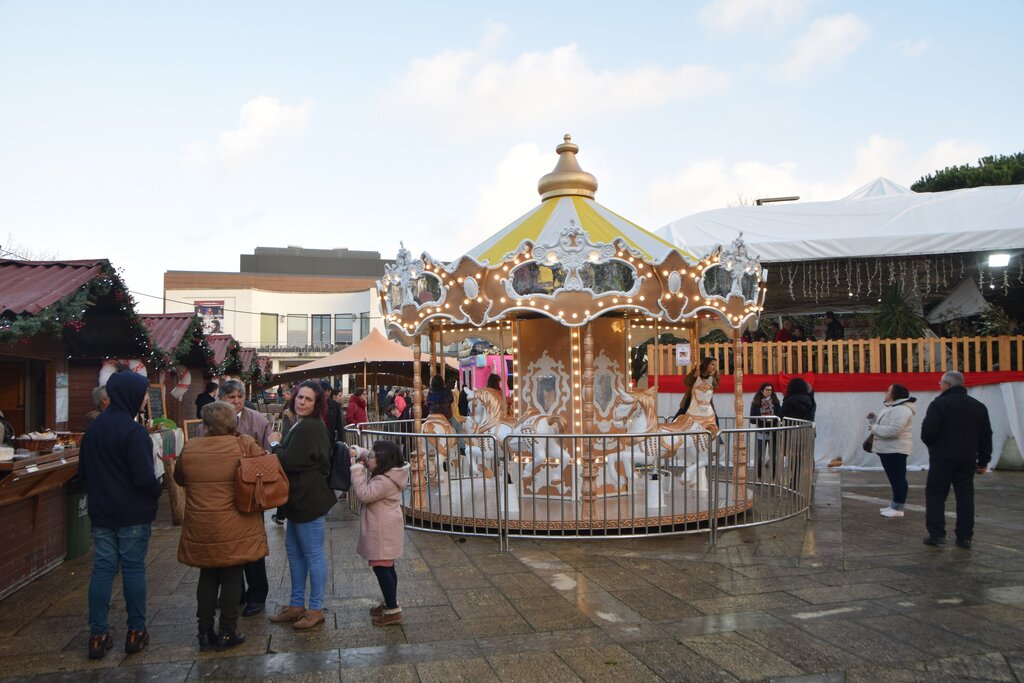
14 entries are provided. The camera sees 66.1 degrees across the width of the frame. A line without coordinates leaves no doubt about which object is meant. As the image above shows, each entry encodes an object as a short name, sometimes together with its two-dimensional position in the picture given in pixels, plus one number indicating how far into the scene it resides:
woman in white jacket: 9.34
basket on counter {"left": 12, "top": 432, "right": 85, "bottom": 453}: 7.29
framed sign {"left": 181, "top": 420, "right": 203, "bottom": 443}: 15.55
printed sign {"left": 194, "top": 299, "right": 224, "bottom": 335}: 55.34
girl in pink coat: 5.39
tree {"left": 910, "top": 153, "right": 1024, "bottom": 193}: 27.52
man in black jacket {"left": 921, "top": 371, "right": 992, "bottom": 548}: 7.54
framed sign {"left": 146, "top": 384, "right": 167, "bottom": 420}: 14.23
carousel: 8.51
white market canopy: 14.73
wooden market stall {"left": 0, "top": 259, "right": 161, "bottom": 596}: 6.50
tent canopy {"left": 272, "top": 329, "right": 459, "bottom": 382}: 21.98
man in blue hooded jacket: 4.95
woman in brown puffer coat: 4.95
